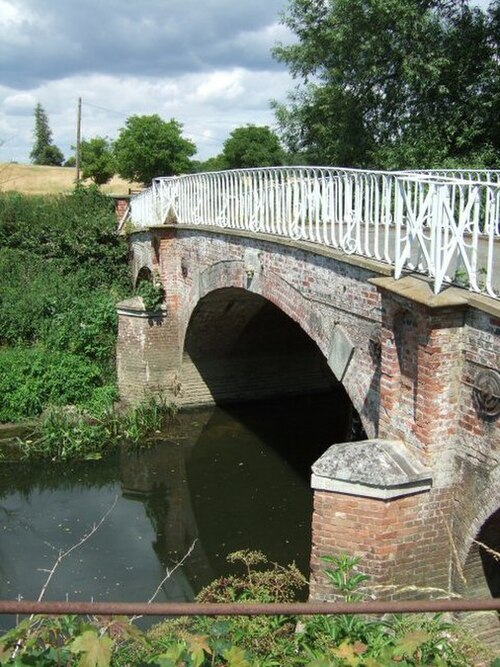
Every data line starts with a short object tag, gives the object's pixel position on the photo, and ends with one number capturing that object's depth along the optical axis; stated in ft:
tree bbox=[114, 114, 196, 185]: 127.44
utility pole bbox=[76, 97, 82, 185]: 117.92
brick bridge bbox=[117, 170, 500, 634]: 17.07
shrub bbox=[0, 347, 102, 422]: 43.04
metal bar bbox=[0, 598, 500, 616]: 7.02
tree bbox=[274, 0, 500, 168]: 48.08
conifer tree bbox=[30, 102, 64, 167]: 234.58
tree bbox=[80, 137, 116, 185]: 136.46
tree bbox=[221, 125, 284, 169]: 156.15
